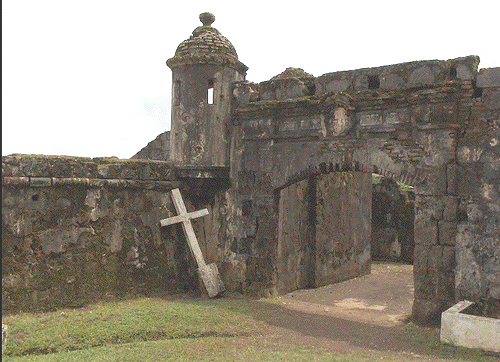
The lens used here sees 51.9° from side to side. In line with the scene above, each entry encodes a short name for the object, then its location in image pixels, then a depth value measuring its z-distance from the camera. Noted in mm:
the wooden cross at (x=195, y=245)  8875
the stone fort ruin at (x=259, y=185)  7117
